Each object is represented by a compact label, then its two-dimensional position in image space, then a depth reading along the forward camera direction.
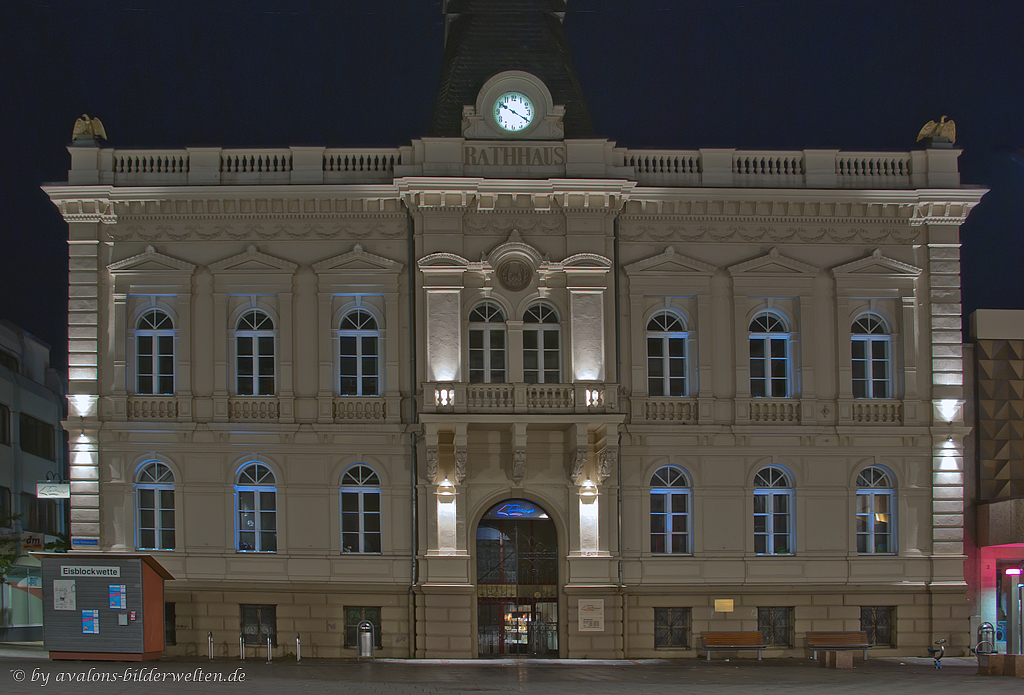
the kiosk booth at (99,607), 29.92
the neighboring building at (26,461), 48.19
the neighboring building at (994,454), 36.03
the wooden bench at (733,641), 33.06
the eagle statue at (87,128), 34.88
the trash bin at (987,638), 32.72
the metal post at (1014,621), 32.22
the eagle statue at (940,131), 35.78
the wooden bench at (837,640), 33.16
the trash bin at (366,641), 32.38
